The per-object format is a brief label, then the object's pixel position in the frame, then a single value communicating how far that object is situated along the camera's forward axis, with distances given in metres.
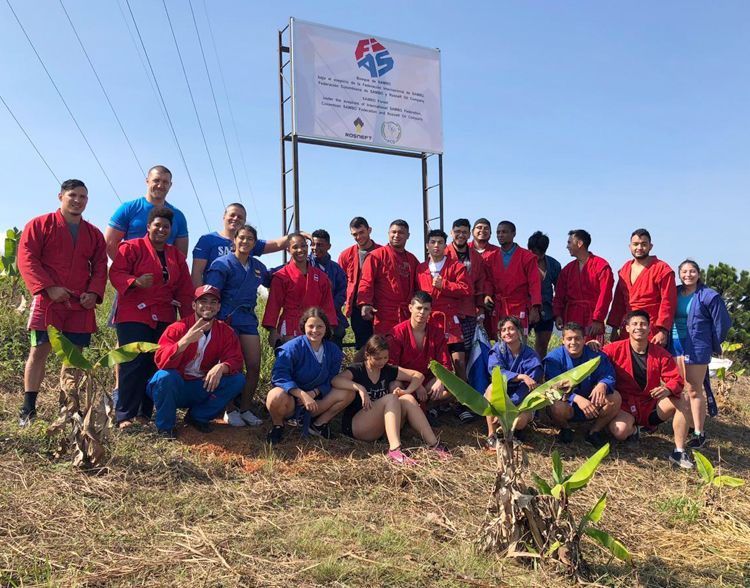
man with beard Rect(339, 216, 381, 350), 6.14
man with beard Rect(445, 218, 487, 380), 5.79
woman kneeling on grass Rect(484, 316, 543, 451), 5.01
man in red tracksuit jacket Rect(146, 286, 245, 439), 4.51
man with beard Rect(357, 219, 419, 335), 5.73
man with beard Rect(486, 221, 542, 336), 6.01
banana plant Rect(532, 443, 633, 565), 2.80
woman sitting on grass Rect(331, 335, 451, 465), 4.68
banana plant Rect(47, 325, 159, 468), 3.87
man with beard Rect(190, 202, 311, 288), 5.32
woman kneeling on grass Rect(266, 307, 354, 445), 4.70
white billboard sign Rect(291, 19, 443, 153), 9.55
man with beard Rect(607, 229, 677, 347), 5.39
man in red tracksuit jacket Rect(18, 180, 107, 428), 4.43
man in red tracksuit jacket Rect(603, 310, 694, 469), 5.04
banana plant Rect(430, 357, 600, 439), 2.94
